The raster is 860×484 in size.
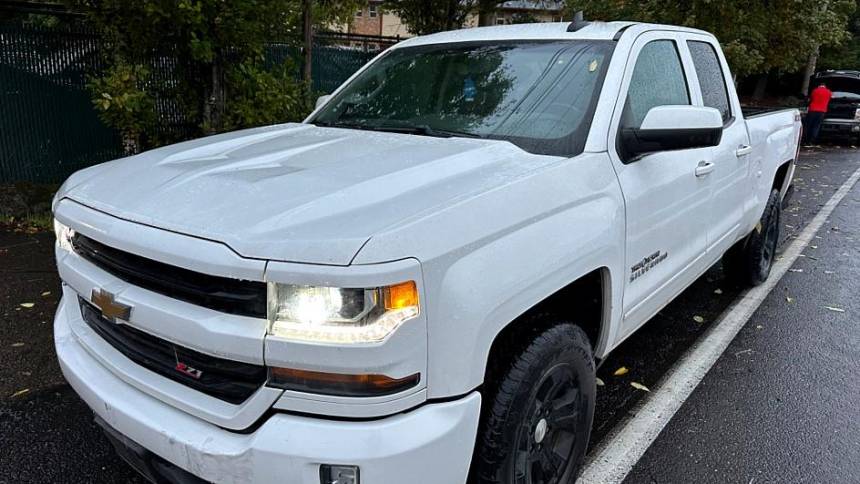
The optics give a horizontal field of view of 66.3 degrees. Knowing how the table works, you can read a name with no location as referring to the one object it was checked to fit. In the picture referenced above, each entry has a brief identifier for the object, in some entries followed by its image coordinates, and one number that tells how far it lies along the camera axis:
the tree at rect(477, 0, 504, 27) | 11.30
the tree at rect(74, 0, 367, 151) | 5.82
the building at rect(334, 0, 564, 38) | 14.15
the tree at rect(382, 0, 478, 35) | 10.54
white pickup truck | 1.75
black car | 16.64
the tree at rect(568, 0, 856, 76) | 11.45
